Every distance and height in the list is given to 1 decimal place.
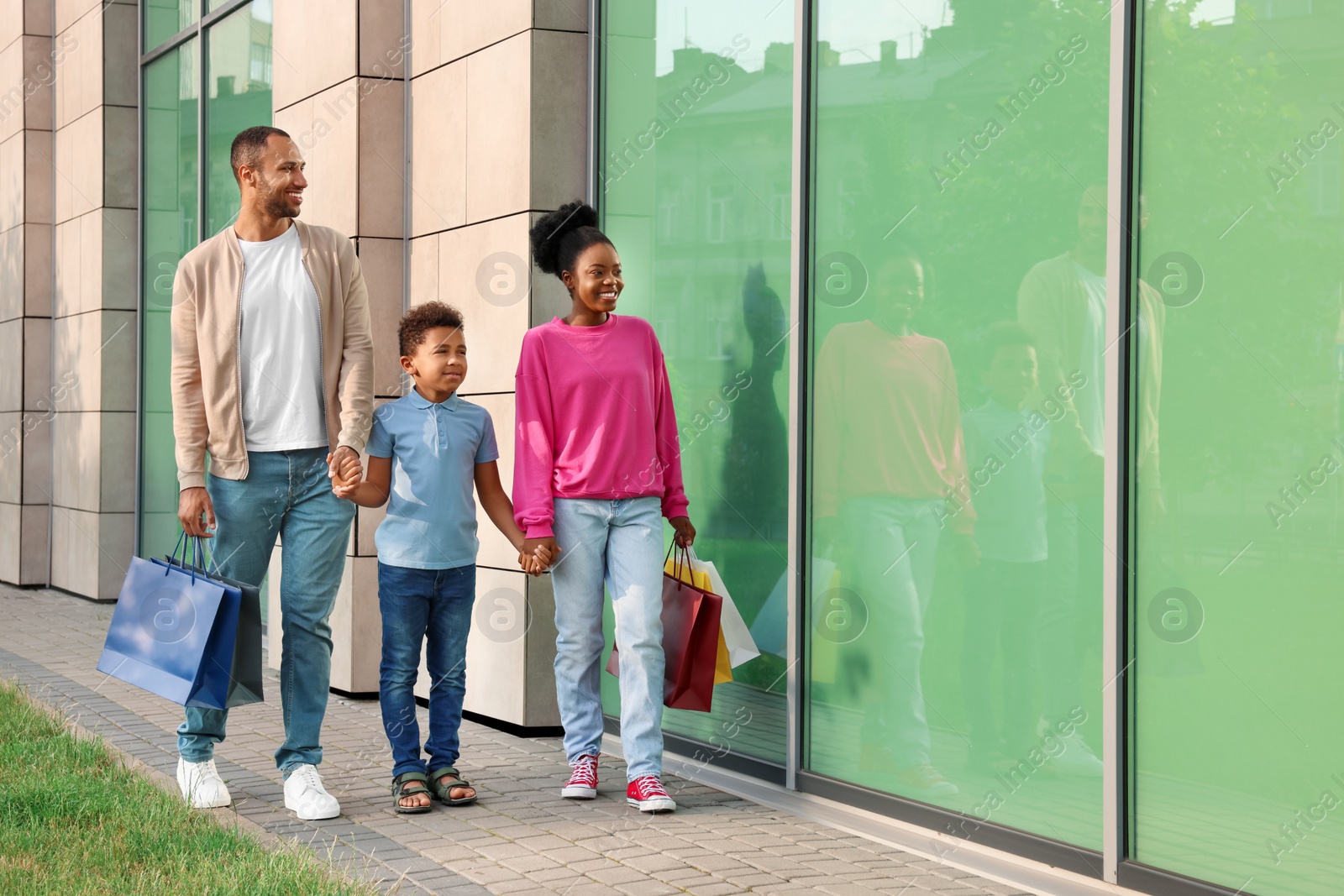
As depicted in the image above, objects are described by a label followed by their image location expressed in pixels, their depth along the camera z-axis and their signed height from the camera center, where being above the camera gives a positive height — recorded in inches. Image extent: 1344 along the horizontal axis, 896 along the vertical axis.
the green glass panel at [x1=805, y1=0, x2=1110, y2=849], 175.5 +1.6
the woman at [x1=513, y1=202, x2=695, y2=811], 210.5 -8.2
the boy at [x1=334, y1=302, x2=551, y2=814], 207.6 -18.5
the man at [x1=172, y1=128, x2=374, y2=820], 202.4 -0.6
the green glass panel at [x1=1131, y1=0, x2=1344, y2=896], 149.3 -2.8
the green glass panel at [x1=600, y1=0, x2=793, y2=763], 224.7 +23.5
